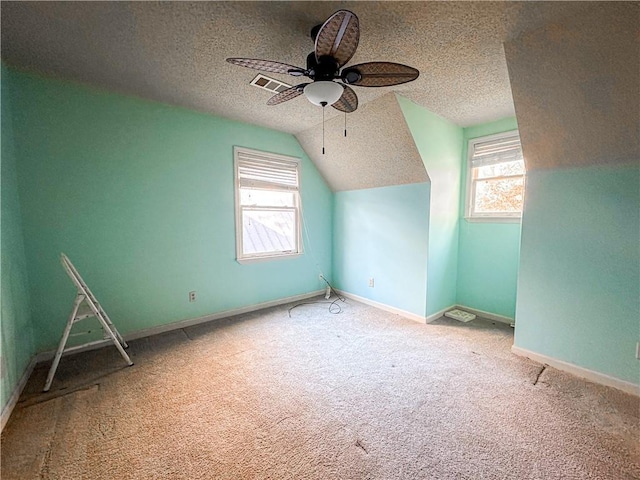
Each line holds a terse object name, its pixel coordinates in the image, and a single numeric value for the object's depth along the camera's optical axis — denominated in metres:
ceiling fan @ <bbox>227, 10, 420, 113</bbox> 1.29
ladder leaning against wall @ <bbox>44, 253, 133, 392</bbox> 1.89
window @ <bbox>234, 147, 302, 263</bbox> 3.33
